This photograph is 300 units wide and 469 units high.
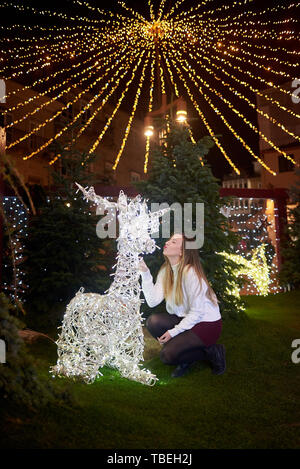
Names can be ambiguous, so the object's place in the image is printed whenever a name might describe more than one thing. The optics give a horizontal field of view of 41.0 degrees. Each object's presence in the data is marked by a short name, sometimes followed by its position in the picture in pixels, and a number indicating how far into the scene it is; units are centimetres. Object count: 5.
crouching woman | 416
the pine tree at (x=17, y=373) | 281
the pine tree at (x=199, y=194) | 664
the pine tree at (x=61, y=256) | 769
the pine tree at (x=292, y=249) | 1133
